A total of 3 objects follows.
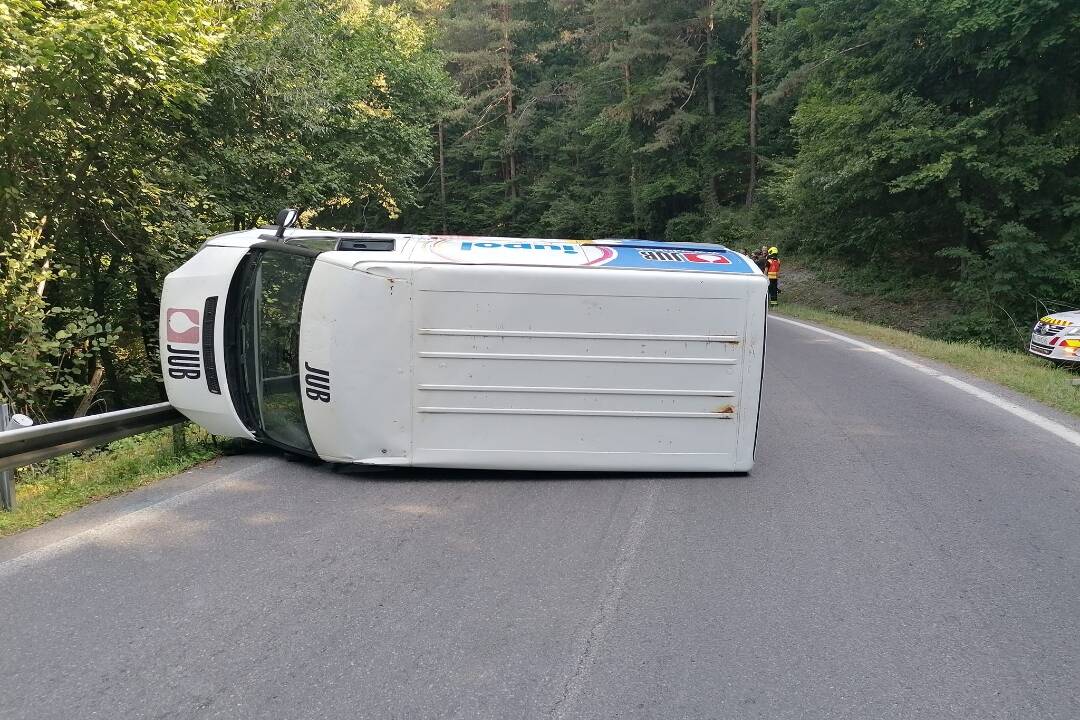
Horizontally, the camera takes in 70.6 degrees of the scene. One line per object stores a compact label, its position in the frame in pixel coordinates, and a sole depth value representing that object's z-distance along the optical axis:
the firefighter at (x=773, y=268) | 19.98
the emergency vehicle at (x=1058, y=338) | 12.41
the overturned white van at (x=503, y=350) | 5.11
